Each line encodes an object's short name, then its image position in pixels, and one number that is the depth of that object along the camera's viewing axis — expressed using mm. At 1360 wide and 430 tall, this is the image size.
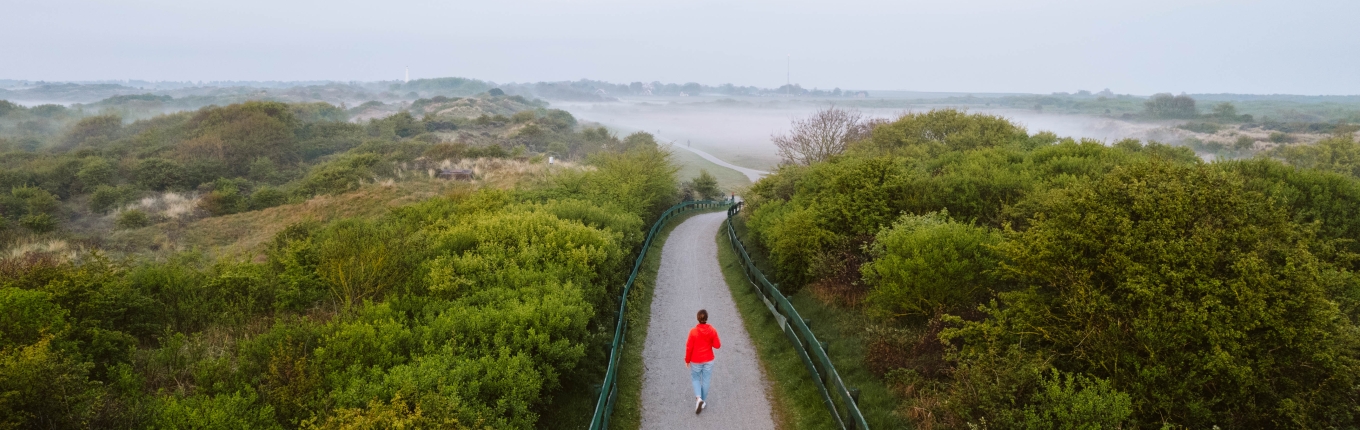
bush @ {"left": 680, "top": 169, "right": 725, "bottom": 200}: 51906
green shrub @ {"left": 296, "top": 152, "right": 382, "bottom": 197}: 41062
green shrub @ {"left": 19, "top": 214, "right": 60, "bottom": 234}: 26953
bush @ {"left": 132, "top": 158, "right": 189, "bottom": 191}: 43062
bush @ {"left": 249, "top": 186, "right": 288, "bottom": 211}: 37875
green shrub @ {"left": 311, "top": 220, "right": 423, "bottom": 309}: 12188
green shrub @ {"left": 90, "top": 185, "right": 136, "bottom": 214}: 35844
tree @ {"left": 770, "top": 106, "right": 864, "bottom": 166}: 43344
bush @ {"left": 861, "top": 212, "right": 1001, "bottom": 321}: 12461
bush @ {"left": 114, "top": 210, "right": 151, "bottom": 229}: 30078
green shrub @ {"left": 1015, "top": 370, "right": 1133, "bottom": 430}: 7469
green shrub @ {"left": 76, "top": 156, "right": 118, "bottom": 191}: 40438
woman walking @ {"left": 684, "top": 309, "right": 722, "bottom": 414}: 10266
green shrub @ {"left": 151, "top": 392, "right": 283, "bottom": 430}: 6598
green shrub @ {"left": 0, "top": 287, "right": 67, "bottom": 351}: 7949
